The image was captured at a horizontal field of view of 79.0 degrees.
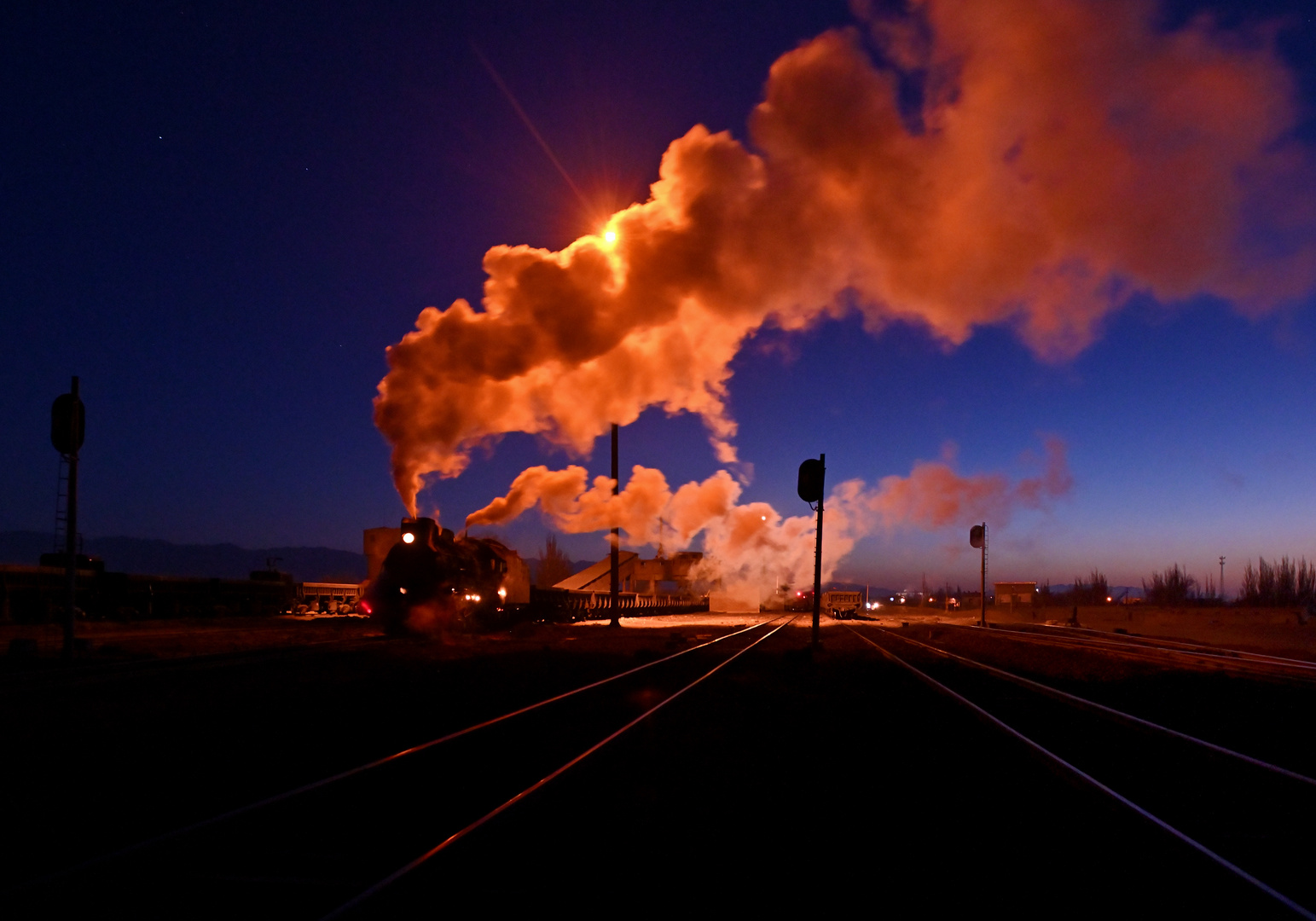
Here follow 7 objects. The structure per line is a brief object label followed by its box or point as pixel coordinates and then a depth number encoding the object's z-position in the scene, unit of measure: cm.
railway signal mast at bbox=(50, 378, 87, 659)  1955
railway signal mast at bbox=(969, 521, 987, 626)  5104
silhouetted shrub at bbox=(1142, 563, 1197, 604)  12009
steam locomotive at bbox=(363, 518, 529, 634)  2681
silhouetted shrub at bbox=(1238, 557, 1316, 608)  10075
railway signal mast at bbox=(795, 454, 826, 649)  2500
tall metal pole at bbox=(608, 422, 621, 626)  4325
